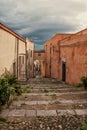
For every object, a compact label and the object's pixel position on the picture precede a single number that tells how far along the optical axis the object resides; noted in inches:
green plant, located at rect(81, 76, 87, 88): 244.4
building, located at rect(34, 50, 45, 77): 805.7
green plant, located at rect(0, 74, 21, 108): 159.4
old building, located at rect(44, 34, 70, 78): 542.3
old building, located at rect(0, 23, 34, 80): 247.0
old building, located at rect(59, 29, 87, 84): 291.6
